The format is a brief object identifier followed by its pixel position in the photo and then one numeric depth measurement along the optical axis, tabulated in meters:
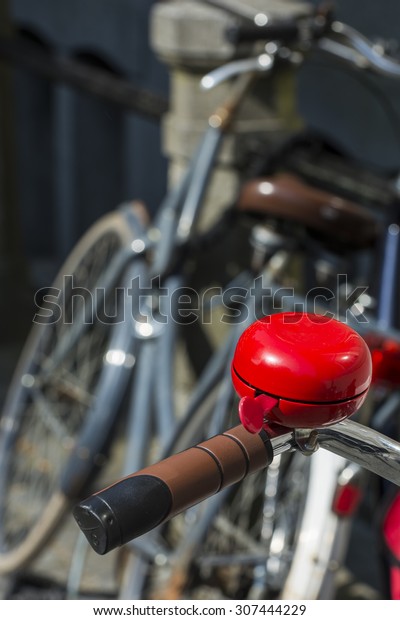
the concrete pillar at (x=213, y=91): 6.30
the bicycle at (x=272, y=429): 2.21
